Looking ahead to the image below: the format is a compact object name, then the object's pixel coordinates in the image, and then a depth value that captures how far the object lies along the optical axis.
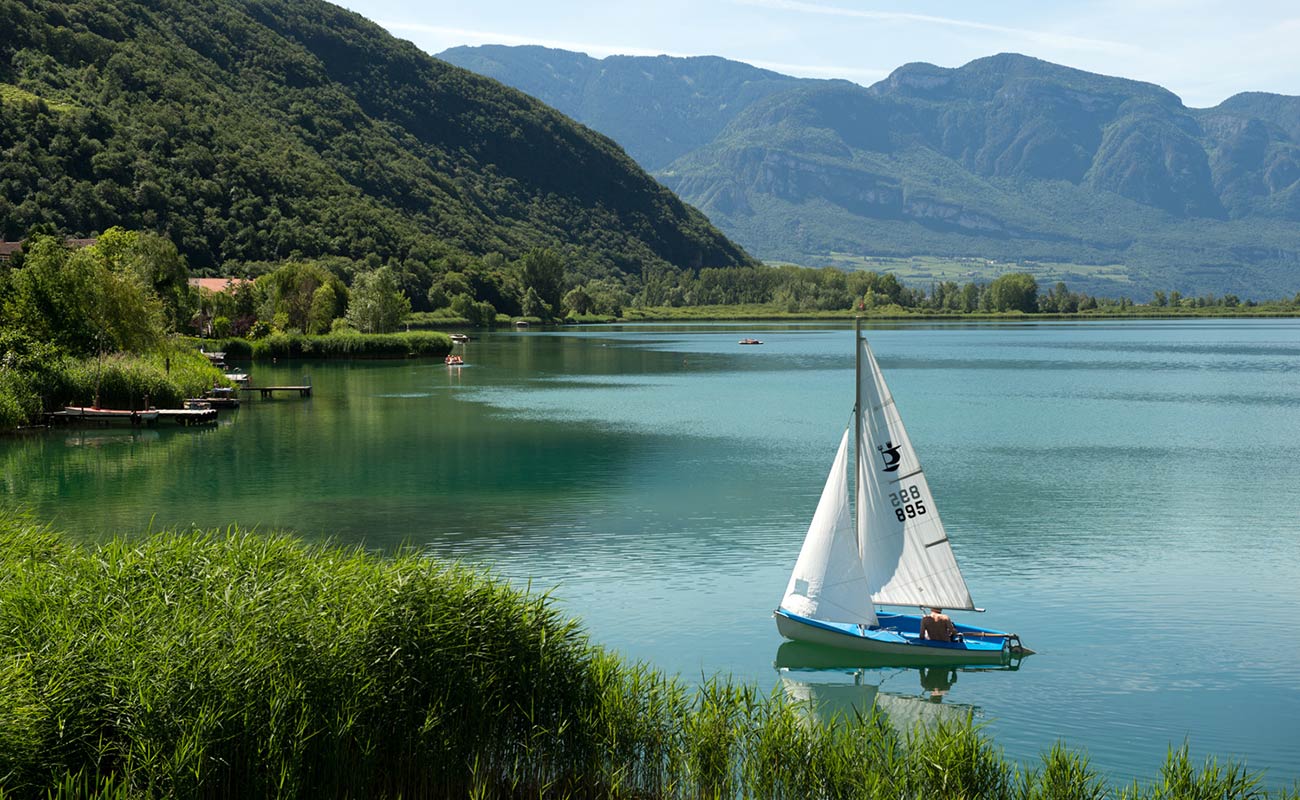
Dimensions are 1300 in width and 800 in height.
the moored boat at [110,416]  59.94
